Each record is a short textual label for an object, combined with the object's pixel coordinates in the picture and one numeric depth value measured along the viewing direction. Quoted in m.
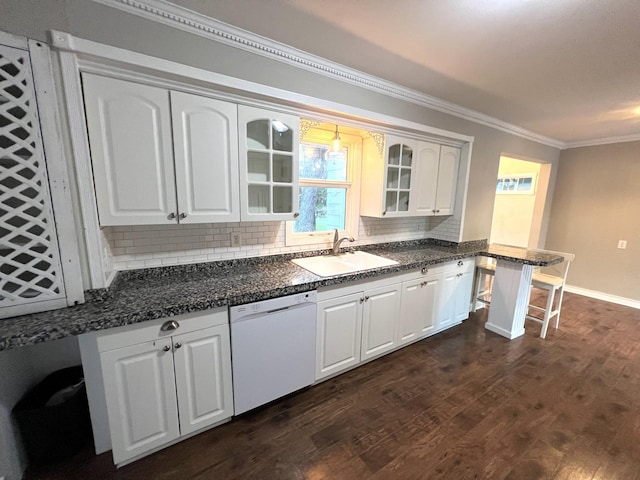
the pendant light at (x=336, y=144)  2.31
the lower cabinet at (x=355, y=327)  1.99
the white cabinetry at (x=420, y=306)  2.46
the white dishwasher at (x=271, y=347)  1.61
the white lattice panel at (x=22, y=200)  1.15
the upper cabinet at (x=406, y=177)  2.54
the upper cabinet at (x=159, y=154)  1.38
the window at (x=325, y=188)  2.43
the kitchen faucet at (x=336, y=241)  2.53
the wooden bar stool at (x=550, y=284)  2.89
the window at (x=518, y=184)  4.87
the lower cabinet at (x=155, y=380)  1.31
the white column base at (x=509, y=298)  2.77
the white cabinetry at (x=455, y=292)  2.78
